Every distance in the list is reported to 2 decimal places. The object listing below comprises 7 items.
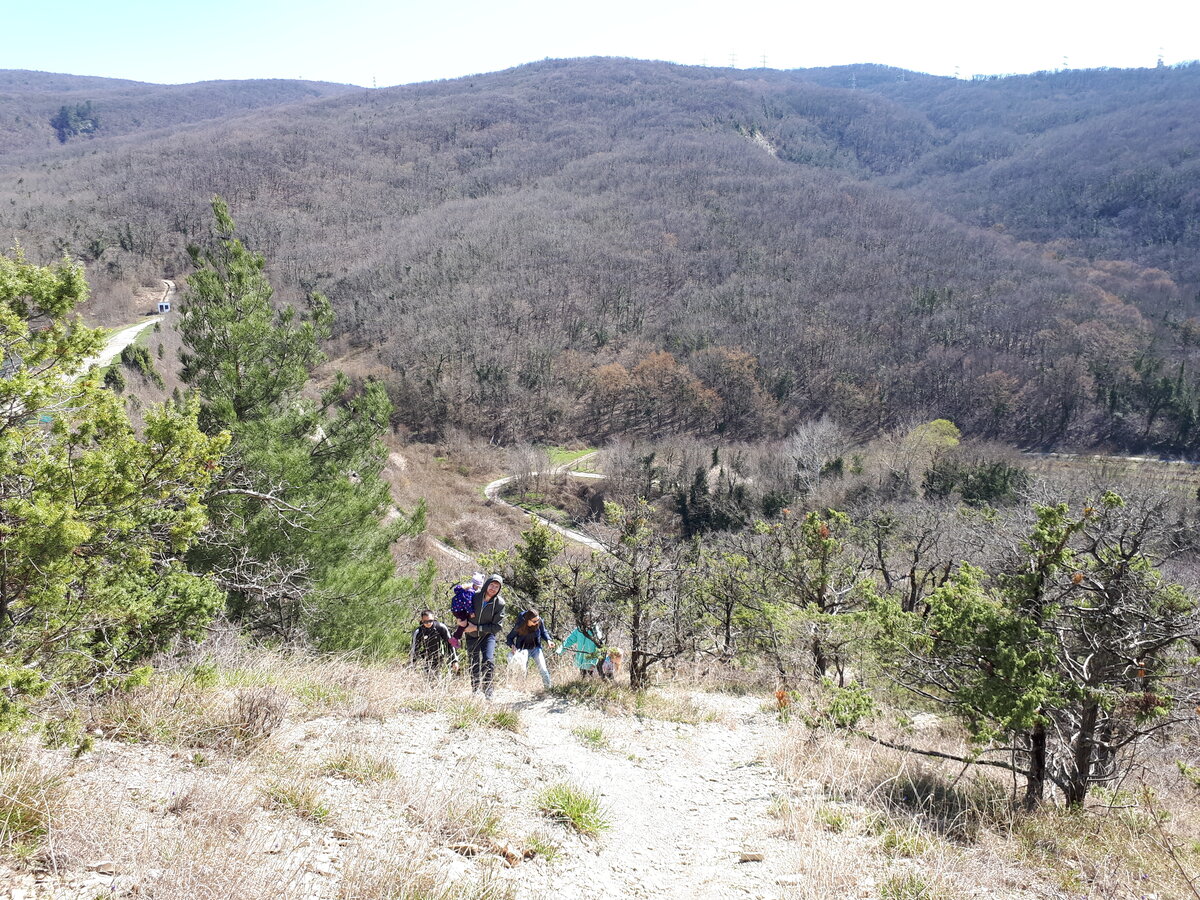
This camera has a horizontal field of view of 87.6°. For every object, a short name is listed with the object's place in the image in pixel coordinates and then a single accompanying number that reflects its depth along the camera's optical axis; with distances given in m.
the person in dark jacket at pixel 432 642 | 7.43
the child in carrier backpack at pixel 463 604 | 7.39
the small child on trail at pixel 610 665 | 8.16
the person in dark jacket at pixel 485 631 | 6.75
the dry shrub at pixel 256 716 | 4.07
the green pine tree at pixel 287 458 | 8.95
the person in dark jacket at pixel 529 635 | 7.39
